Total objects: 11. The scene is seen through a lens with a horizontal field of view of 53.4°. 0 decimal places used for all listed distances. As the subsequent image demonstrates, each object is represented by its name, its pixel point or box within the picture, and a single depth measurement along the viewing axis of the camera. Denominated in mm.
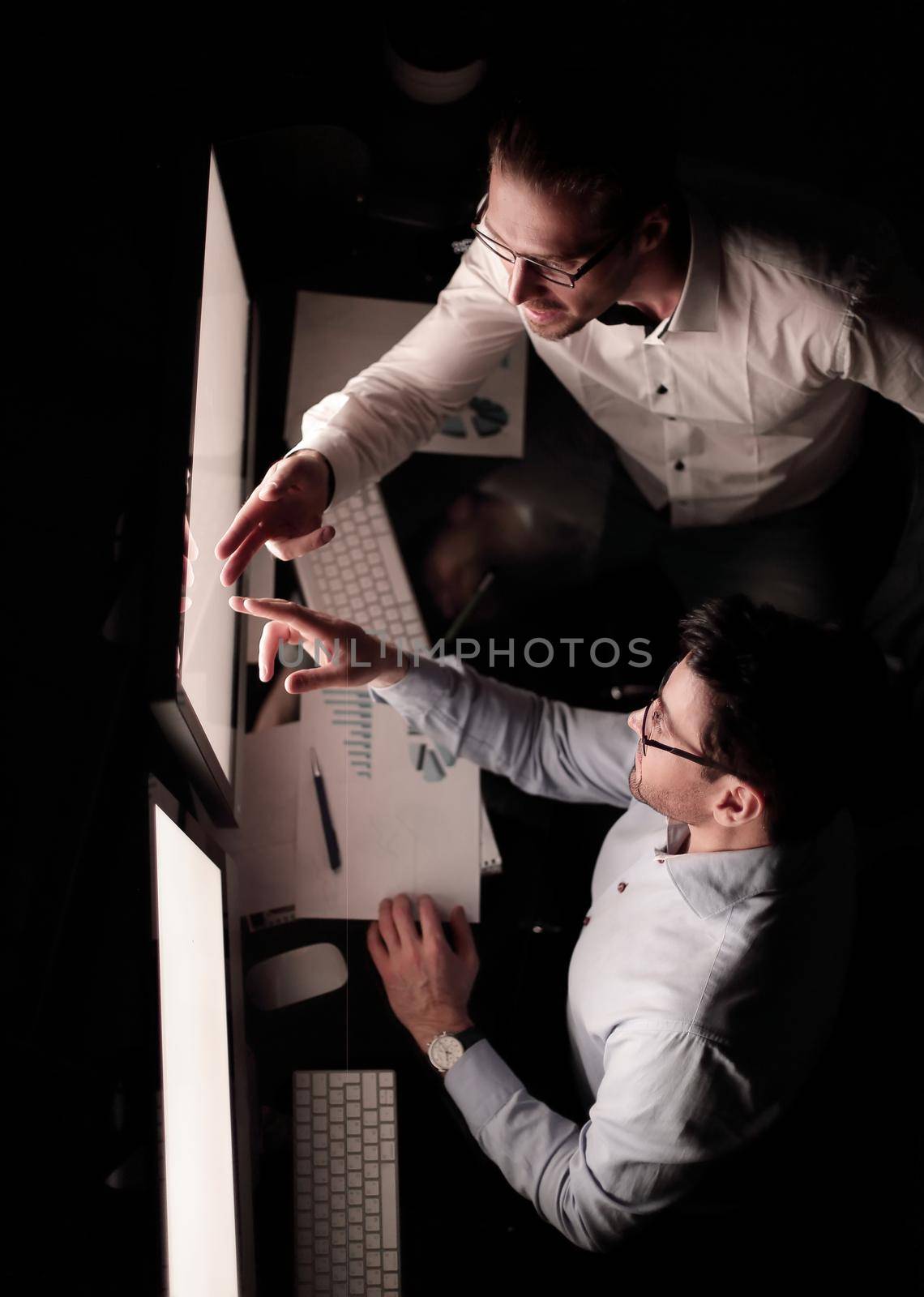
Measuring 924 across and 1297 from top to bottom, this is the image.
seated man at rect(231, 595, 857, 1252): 927
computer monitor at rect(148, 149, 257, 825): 755
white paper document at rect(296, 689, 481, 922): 1199
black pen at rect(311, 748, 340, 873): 1203
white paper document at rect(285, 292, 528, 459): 1400
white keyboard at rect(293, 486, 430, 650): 1306
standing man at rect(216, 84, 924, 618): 973
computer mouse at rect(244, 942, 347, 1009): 1143
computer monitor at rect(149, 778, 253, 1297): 851
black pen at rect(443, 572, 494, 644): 1345
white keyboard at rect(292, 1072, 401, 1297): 1058
